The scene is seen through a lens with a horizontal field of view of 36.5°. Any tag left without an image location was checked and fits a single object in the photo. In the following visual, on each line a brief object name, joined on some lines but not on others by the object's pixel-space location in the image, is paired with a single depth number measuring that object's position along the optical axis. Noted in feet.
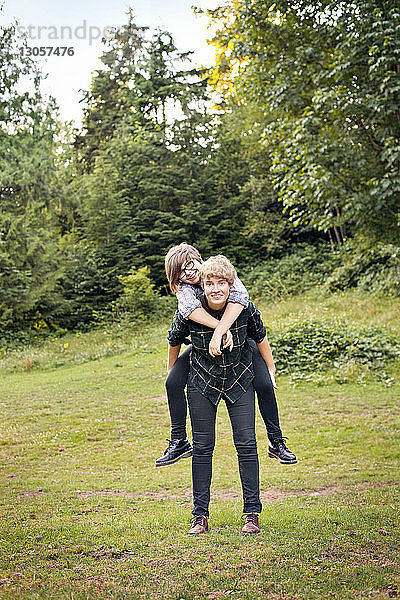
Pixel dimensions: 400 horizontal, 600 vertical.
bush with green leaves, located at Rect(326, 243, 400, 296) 56.44
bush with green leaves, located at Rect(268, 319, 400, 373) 41.24
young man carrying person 14.10
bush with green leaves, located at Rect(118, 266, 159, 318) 71.97
